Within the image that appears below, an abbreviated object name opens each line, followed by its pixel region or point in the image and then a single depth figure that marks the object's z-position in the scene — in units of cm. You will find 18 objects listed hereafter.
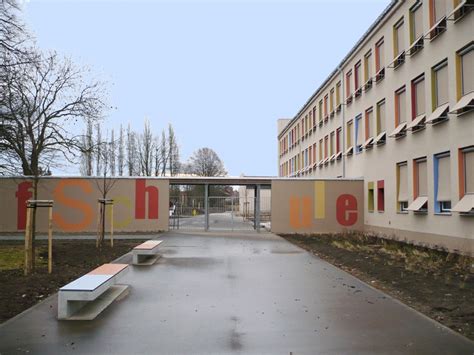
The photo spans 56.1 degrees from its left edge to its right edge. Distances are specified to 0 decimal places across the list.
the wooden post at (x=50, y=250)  1003
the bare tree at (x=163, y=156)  5481
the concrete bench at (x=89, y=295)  648
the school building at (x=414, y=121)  1497
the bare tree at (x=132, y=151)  5253
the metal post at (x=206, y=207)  2587
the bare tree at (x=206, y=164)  6894
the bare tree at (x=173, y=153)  5559
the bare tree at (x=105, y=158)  2341
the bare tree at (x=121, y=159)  5044
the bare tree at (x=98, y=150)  2478
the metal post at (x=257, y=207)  2583
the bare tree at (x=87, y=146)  2388
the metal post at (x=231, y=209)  2706
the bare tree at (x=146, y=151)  5250
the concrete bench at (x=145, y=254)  1216
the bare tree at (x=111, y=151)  2542
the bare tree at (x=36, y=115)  1446
